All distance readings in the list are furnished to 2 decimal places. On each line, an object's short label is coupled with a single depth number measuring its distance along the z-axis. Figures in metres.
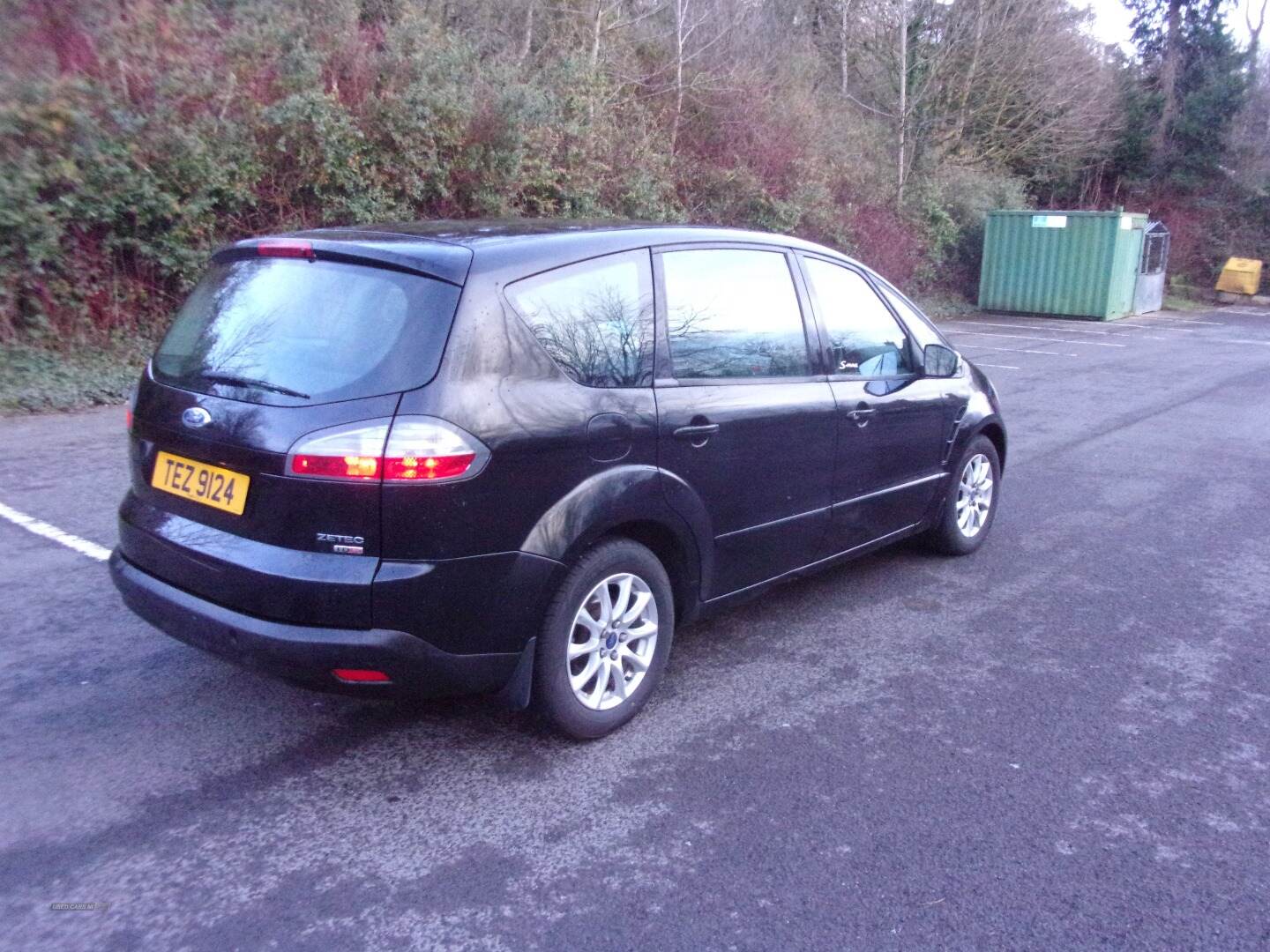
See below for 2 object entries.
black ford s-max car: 3.41
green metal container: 25.14
